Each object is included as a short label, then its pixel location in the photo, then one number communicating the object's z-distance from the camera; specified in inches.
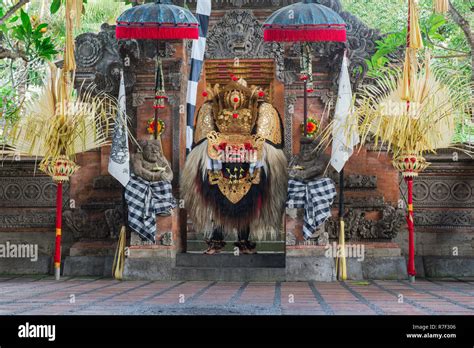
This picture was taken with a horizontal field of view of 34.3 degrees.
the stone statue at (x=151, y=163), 404.5
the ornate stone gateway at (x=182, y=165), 406.9
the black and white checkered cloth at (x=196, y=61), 426.0
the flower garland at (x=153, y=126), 428.8
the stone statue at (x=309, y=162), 397.7
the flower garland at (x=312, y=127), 418.9
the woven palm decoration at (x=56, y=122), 384.2
